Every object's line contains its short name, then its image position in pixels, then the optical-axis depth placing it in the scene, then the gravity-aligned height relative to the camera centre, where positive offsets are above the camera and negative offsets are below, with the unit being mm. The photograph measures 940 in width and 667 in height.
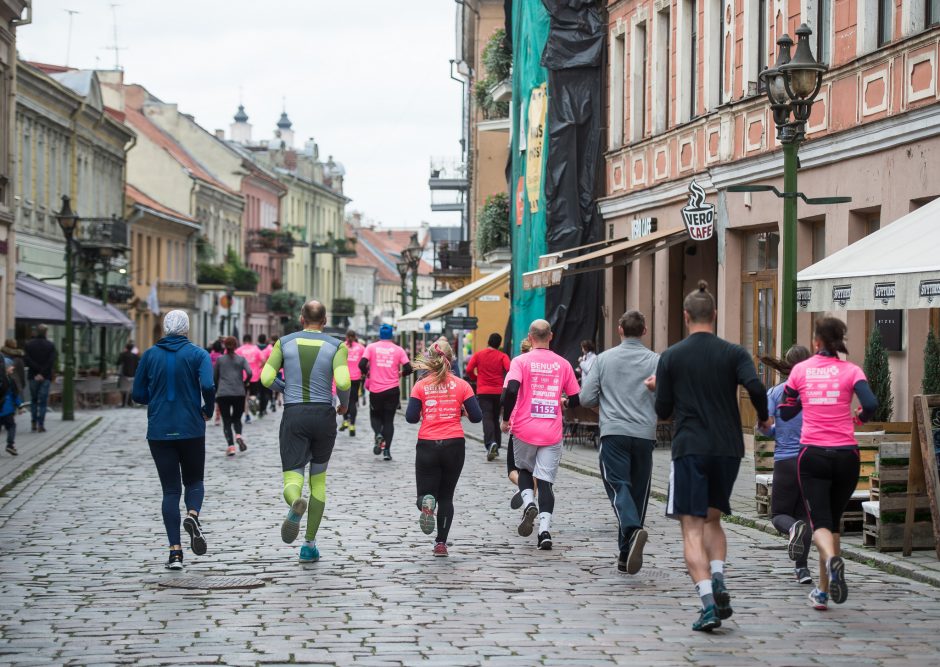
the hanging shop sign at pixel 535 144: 33656 +3935
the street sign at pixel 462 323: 42594 +93
